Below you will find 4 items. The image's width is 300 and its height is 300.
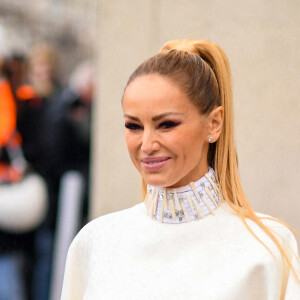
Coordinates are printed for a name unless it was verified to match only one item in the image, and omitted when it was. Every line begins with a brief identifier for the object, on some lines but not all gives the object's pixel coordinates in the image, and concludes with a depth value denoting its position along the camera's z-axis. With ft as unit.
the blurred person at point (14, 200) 23.81
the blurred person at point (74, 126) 23.32
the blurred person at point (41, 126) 23.75
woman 11.16
